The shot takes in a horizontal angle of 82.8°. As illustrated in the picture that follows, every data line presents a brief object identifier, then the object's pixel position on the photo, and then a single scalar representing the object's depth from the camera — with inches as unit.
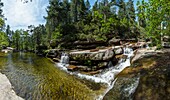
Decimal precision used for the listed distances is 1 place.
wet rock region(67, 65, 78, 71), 521.9
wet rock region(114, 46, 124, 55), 534.2
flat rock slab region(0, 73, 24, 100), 251.8
